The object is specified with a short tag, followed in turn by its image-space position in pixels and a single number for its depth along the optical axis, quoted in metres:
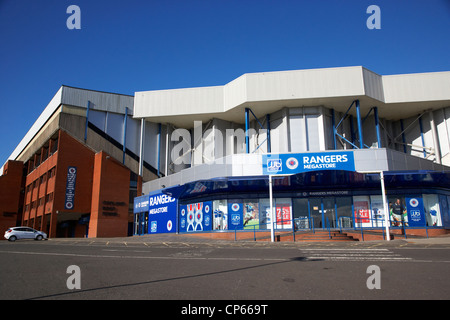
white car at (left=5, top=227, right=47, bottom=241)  33.06
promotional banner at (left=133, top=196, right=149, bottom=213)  36.00
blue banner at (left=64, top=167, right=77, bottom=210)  38.97
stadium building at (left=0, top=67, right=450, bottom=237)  24.89
